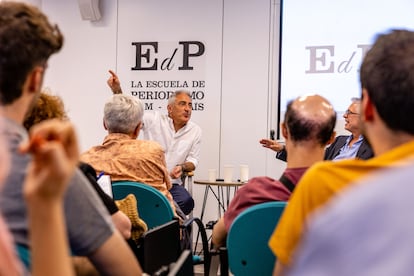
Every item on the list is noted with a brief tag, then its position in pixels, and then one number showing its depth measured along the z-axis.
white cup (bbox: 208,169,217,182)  5.00
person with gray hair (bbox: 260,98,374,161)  3.60
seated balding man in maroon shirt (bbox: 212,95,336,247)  1.85
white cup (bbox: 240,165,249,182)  4.89
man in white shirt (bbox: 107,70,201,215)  5.01
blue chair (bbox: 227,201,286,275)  1.78
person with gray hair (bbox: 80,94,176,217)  2.74
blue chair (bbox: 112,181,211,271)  2.60
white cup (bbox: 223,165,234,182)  4.89
